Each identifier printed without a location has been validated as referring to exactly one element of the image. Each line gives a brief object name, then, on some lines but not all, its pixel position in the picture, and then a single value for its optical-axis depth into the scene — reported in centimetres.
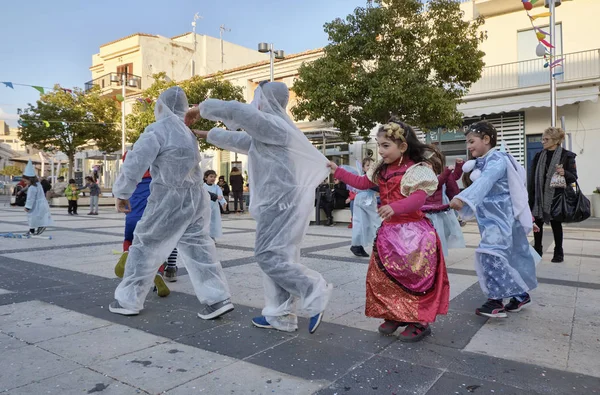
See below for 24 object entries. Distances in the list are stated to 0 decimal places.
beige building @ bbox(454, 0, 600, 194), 1616
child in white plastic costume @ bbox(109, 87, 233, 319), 363
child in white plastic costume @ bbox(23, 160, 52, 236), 909
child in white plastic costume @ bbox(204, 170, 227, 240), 730
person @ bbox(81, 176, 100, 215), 1767
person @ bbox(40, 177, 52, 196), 2000
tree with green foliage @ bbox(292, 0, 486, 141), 1384
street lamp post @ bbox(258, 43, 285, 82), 1825
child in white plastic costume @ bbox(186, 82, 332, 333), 320
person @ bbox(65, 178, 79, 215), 1714
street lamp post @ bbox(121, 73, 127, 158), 2588
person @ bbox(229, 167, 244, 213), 1725
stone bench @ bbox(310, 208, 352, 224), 1287
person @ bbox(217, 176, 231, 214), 1767
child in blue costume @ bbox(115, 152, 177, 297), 484
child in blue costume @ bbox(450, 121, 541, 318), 368
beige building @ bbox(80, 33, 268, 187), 3362
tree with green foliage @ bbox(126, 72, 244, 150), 2122
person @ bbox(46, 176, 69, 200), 2269
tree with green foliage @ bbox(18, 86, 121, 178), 2673
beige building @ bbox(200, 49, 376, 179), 2006
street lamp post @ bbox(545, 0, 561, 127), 1191
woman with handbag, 594
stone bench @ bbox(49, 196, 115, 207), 2280
